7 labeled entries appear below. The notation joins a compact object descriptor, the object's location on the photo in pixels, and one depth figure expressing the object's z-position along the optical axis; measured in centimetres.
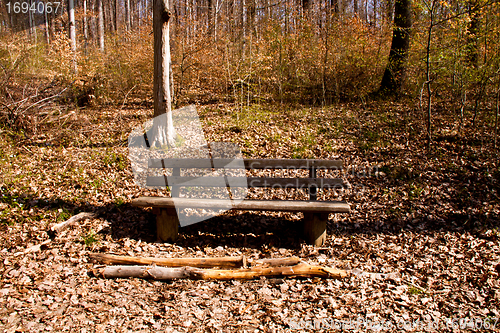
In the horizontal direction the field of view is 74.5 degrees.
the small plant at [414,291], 296
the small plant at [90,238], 364
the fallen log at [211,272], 312
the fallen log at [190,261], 327
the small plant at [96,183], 488
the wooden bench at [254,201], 367
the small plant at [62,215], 399
